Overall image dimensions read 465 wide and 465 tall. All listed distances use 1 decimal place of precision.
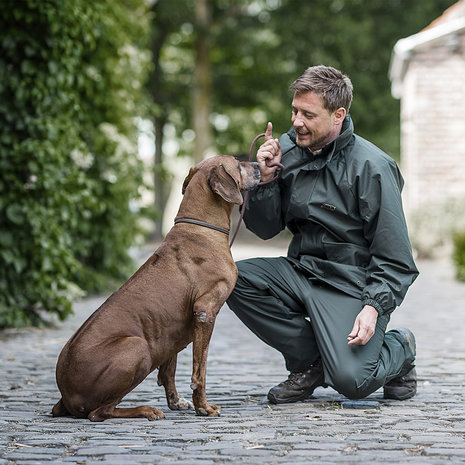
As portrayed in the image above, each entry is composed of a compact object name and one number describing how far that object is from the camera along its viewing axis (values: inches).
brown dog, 173.9
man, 195.2
